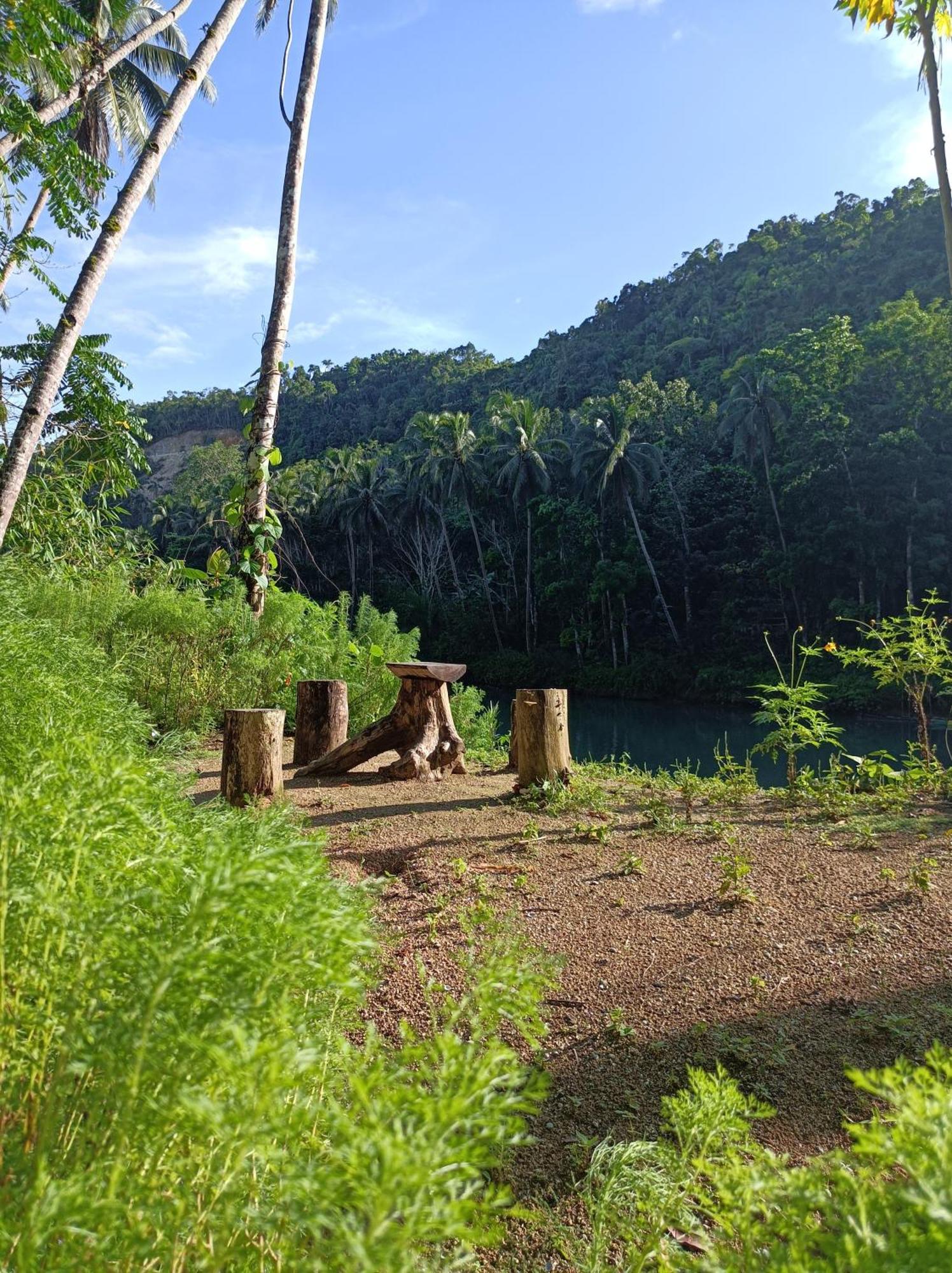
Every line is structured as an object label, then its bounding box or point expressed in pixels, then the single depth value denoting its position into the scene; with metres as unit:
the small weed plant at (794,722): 5.12
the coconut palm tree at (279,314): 7.56
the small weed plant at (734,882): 3.35
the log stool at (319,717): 6.46
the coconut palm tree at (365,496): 39.97
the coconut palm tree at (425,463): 36.92
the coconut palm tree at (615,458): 33.72
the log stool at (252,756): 4.80
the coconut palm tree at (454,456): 36.66
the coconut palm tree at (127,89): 13.29
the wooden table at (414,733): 6.00
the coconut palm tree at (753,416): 32.03
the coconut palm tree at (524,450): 35.97
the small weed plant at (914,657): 5.40
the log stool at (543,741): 5.22
